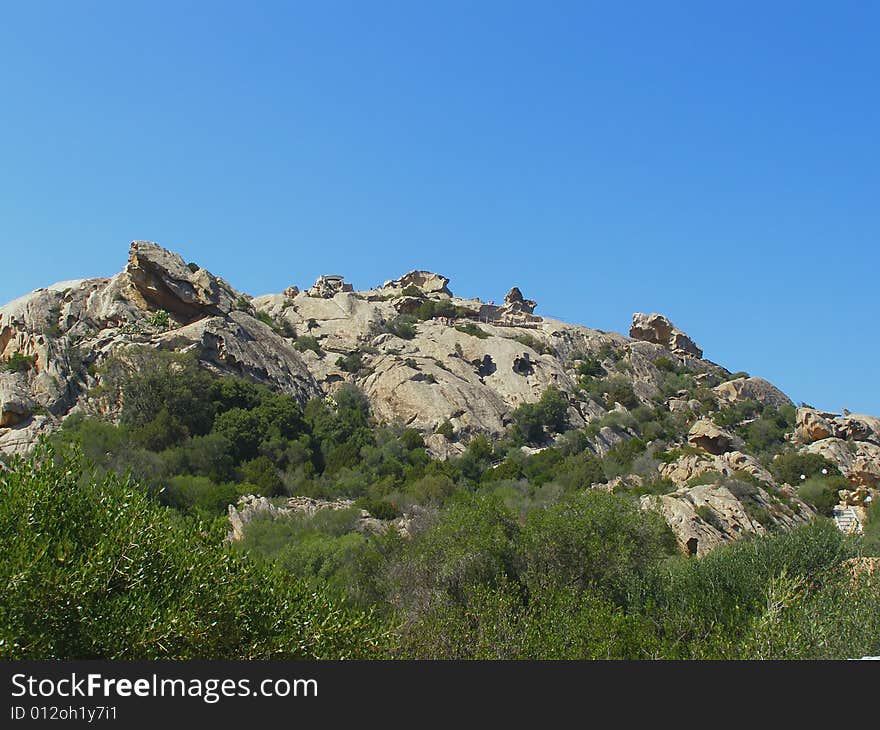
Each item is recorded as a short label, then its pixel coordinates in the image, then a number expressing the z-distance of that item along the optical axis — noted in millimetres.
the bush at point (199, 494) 38594
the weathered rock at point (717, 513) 31583
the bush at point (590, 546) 25141
